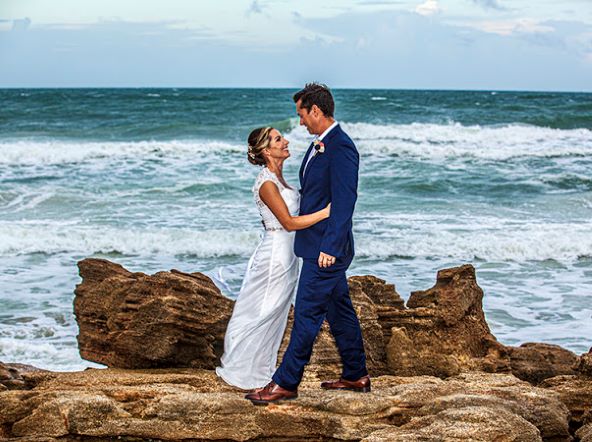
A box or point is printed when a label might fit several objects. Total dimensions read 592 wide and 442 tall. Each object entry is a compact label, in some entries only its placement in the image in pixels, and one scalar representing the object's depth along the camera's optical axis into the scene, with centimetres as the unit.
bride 482
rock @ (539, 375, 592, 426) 505
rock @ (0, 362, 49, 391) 529
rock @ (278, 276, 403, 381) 565
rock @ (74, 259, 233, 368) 569
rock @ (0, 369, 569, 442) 447
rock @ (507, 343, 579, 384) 618
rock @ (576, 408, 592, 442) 436
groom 446
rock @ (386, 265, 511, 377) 585
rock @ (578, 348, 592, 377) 538
